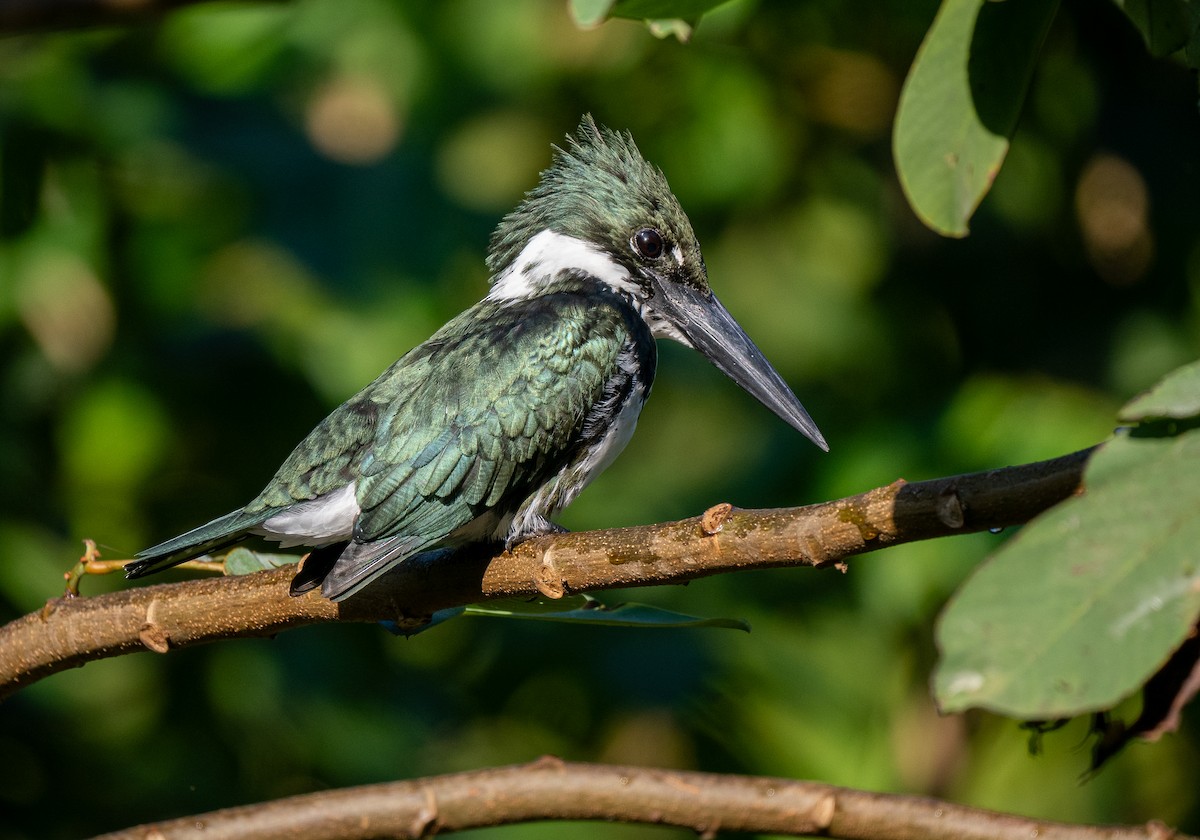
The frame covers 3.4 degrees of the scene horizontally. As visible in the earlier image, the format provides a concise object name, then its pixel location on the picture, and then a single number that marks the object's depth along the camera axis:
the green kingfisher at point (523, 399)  5.17
